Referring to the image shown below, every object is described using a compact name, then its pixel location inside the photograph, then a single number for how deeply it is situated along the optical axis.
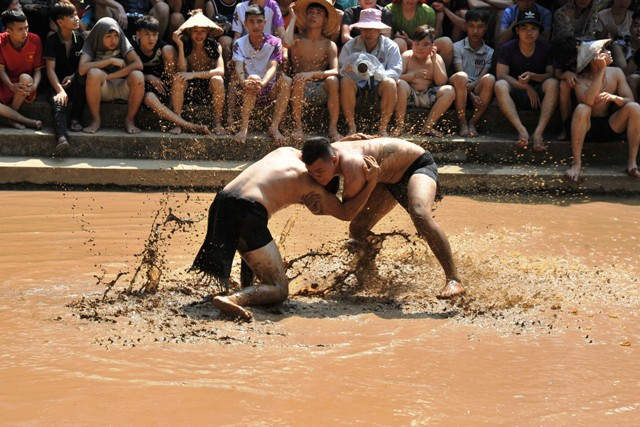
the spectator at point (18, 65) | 9.95
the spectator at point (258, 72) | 9.98
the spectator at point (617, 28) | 10.57
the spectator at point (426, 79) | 10.27
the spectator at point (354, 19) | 10.64
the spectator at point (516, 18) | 10.79
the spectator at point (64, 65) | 9.92
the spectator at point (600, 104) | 9.71
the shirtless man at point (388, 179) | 6.04
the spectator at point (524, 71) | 10.23
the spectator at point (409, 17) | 10.91
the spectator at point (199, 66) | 10.12
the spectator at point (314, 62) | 10.14
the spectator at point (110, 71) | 10.05
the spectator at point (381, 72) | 10.05
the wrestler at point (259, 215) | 5.95
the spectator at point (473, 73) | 10.31
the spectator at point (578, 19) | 10.63
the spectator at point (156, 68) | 10.14
